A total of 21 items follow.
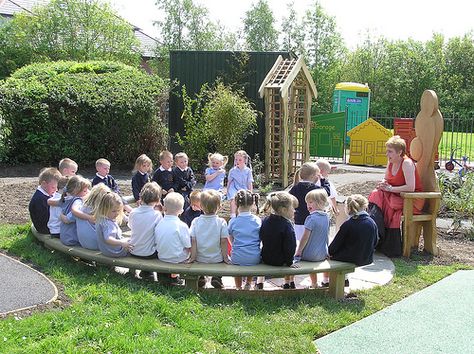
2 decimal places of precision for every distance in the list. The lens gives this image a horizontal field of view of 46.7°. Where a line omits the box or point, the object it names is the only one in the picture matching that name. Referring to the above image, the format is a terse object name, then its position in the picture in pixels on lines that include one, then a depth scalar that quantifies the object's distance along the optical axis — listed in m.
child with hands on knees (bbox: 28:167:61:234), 6.33
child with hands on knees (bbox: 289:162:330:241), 6.13
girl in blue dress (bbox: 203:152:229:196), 7.73
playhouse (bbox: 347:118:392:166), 18.86
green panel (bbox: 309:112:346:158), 20.28
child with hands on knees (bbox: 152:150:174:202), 7.64
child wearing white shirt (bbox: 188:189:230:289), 5.18
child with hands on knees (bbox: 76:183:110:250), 5.54
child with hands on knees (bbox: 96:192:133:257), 5.31
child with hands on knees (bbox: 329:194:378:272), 5.25
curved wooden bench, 4.93
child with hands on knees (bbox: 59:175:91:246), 5.79
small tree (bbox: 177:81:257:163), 13.09
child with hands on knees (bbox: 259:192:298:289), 5.02
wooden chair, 7.07
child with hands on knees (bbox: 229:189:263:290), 5.14
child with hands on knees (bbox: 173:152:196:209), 7.70
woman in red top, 6.89
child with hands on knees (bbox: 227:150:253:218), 7.88
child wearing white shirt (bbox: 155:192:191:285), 5.16
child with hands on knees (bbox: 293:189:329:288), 5.29
